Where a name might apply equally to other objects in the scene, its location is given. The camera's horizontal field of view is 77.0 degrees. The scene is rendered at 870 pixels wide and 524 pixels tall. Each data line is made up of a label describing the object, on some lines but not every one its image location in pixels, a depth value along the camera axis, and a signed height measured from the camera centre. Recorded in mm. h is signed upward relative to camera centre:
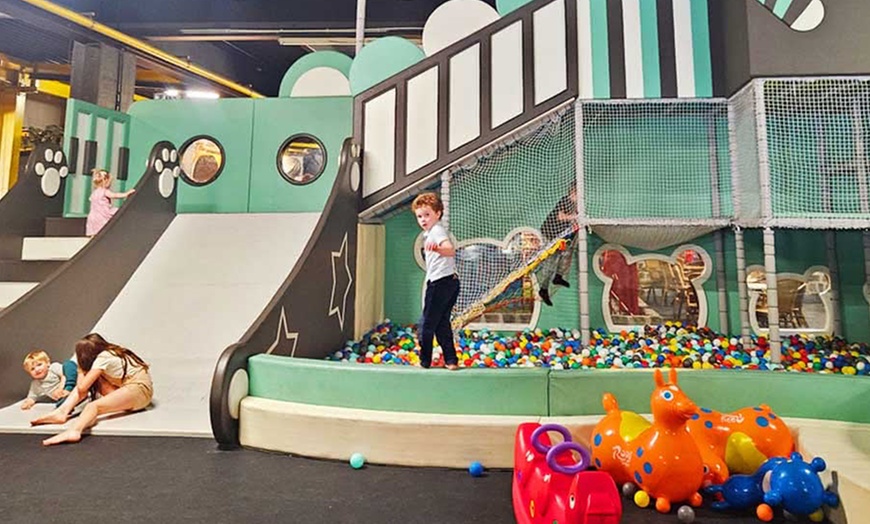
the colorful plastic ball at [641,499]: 2410 -812
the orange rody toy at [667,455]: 2337 -607
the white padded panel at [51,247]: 5137 +603
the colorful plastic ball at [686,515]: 2232 -815
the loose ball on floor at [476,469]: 2756 -782
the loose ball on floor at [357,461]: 2826 -764
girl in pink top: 5312 +1042
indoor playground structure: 3033 +828
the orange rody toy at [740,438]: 2604 -595
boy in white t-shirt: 3141 +157
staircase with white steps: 4605 +508
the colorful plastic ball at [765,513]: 2291 -829
